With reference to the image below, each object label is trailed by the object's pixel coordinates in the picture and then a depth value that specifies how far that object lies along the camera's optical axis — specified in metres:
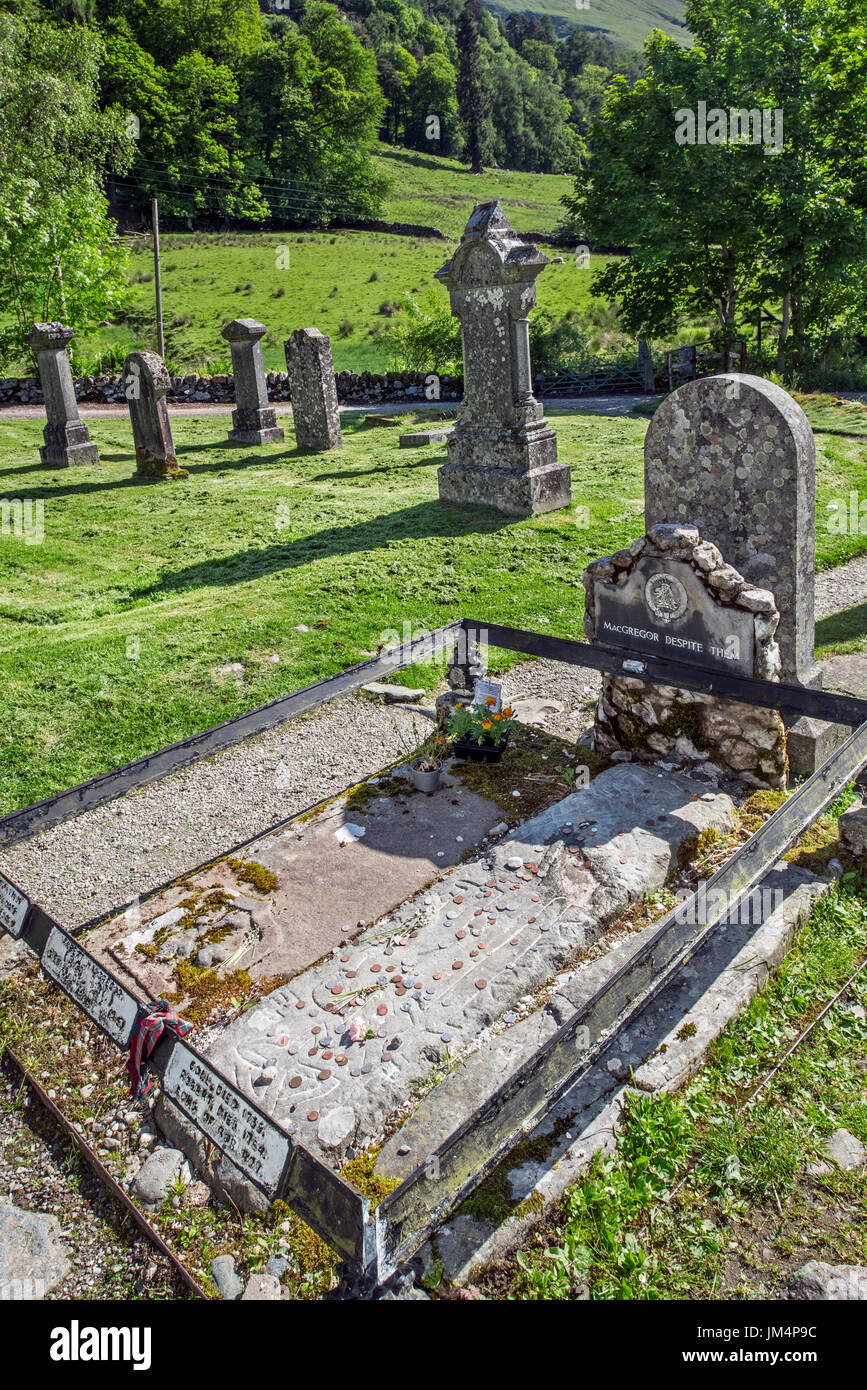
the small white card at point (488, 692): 6.21
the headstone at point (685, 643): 5.53
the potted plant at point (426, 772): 5.86
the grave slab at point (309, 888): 4.45
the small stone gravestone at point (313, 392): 16.75
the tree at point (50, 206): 22.62
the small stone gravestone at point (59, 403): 16.13
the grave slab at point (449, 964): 3.58
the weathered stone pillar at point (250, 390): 17.92
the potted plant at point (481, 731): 6.12
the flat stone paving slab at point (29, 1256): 2.97
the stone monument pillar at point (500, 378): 11.89
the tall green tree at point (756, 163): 20.31
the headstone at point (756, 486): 5.56
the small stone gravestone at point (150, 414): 15.11
